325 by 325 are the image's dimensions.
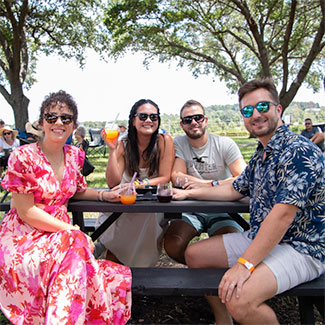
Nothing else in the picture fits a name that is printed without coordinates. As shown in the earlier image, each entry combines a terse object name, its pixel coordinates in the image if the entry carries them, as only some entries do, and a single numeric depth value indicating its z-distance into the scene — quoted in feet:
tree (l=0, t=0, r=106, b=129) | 42.27
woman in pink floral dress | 5.78
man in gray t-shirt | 9.29
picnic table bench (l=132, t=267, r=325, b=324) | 5.95
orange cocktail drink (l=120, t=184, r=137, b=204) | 8.02
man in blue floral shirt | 5.55
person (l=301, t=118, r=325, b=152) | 40.50
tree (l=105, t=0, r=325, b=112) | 43.11
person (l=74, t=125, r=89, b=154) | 25.58
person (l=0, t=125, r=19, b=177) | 28.43
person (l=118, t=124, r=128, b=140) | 50.08
